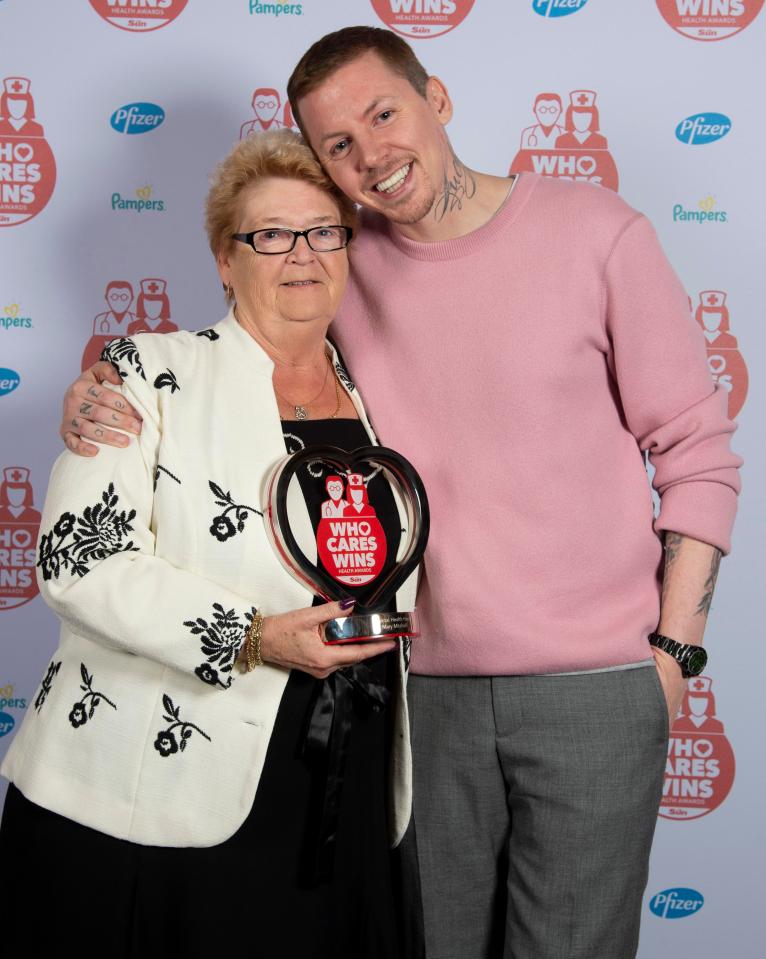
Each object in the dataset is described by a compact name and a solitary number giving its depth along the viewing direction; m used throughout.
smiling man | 1.63
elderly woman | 1.43
